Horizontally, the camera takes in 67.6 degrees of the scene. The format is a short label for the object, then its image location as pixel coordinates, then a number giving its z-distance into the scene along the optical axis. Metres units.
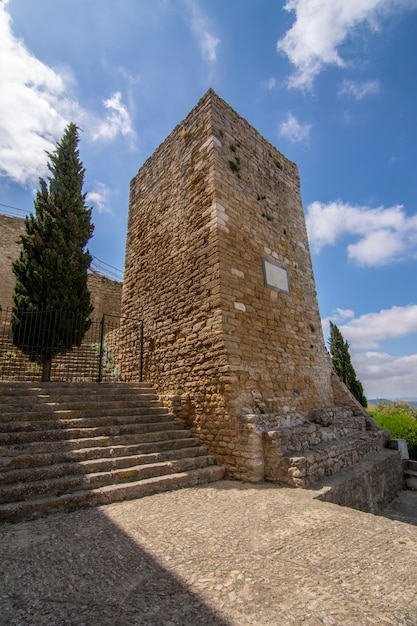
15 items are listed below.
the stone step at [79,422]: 4.41
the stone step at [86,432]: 4.20
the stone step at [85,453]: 3.78
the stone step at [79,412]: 4.61
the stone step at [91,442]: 3.98
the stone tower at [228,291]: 5.42
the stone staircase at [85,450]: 3.50
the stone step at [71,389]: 5.34
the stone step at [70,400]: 4.94
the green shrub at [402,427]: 8.39
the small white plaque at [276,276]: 6.99
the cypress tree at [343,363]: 14.79
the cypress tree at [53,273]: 7.36
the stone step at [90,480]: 3.35
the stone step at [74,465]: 3.57
